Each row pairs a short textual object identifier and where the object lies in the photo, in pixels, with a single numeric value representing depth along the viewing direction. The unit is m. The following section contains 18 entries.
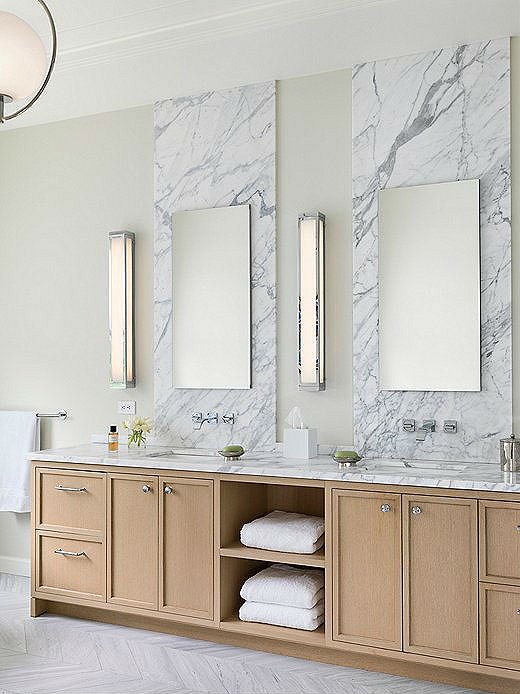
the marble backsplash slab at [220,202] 3.92
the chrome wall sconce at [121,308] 4.21
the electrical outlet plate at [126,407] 4.26
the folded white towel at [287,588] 3.26
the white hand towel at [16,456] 4.42
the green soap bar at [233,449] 3.55
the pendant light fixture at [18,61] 2.07
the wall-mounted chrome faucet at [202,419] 4.03
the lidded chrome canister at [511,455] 3.07
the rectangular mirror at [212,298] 3.96
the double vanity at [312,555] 2.93
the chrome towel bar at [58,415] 4.44
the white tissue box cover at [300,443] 3.60
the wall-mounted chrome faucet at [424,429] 3.53
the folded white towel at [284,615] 3.25
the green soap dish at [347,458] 3.31
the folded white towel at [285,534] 3.30
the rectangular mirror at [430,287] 3.47
